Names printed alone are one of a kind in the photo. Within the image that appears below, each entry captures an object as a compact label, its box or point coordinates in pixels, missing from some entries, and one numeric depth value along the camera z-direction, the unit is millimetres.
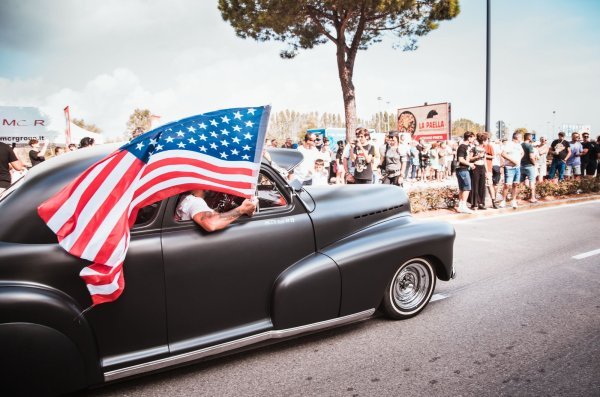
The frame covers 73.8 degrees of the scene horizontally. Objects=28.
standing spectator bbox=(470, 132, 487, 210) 9562
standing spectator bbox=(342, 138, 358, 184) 9258
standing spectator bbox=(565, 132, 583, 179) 14328
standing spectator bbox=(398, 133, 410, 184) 10214
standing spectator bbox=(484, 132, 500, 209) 10305
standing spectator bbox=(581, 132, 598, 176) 14988
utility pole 11750
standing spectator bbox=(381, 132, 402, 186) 9672
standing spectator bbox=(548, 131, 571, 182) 13781
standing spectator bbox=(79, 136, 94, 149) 6793
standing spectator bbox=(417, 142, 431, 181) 18447
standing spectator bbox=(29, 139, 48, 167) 9672
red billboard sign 17119
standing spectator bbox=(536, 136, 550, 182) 13789
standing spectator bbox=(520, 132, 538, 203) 10844
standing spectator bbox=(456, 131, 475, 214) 9472
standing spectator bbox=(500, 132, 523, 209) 10453
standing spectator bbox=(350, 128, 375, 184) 8812
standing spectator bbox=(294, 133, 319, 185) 8838
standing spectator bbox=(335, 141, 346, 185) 11625
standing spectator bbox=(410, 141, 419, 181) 17625
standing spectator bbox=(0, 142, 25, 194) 7611
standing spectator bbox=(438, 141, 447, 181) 18375
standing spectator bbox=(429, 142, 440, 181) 18094
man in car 2717
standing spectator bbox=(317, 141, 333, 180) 10047
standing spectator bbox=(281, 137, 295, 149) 15594
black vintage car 2242
